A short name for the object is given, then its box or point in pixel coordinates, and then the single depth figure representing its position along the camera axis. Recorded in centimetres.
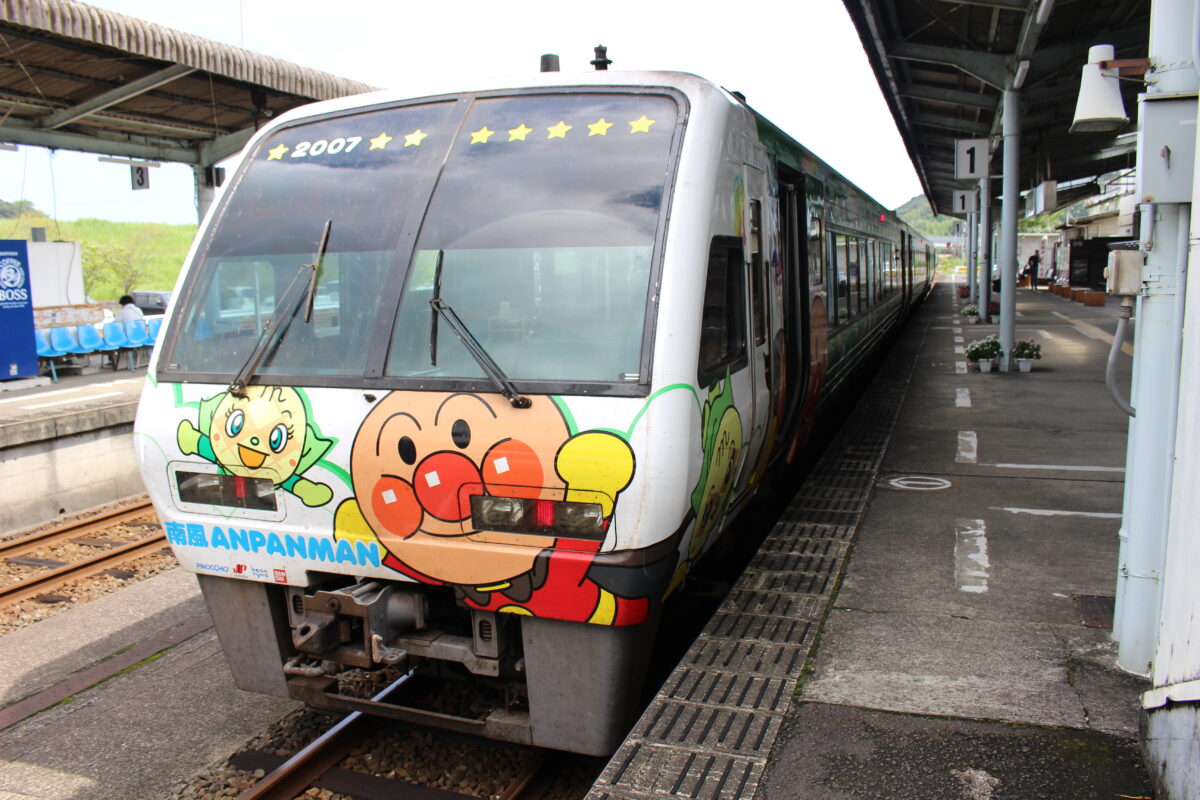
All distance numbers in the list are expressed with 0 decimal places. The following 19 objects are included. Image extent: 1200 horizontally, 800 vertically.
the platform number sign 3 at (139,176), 1692
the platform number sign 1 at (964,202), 2694
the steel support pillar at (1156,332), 333
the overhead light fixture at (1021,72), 1470
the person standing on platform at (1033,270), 4616
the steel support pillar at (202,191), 1670
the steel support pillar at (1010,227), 1407
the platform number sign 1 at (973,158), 1817
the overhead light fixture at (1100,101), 469
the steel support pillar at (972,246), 3612
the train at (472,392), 324
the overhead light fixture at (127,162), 1641
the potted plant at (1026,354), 1385
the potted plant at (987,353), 1377
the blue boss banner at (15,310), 1372
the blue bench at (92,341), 1491
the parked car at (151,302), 3041
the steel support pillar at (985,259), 2270
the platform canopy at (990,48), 1377
